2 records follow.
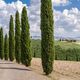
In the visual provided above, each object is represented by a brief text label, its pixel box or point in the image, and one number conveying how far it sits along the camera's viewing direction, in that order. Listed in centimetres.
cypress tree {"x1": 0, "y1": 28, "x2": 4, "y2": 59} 8491
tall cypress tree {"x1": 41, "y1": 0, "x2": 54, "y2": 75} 3197
